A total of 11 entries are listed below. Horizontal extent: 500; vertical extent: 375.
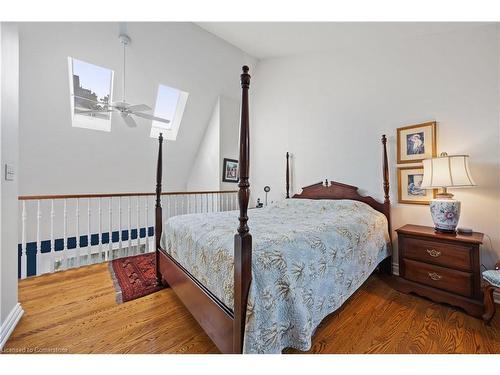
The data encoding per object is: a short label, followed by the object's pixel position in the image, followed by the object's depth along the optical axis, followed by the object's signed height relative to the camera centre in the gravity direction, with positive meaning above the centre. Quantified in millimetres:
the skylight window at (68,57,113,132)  3275 +1588
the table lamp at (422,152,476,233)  1913 +56
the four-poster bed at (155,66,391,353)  1061 -490
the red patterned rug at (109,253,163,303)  2164 -1070
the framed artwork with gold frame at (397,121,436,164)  2311 +514
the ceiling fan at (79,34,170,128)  2566 +946
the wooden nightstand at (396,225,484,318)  1774 -708
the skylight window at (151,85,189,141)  4148 +1565
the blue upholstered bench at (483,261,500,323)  1589 -784
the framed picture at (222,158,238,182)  4523 +355
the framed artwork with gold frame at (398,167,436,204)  2385 +0
